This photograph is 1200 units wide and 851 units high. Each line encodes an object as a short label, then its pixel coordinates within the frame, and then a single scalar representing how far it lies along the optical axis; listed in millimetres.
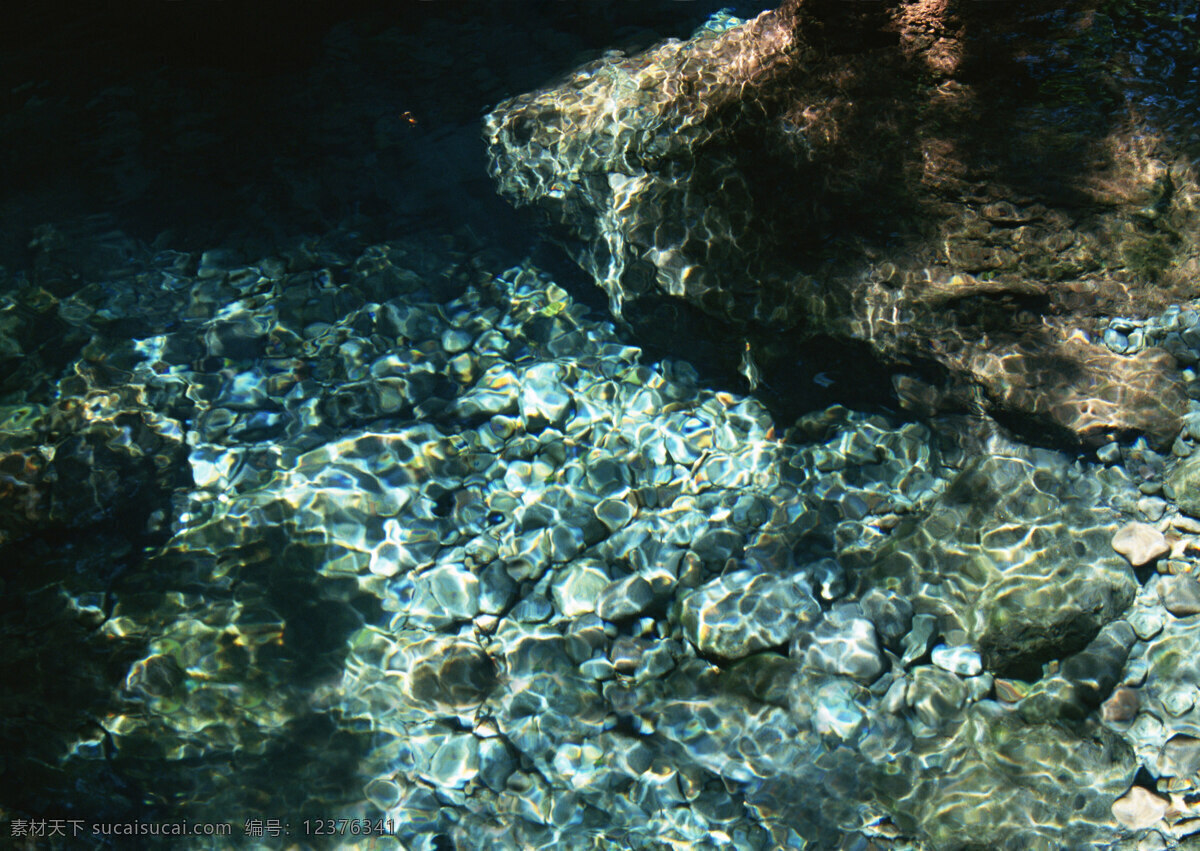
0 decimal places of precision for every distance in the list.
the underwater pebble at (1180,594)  3158
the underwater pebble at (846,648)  3271
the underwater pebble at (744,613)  3377
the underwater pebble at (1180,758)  2857
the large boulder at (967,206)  3645
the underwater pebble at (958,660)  3234
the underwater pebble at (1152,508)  3416
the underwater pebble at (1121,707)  3021
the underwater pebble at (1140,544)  3293
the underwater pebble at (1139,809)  2789
